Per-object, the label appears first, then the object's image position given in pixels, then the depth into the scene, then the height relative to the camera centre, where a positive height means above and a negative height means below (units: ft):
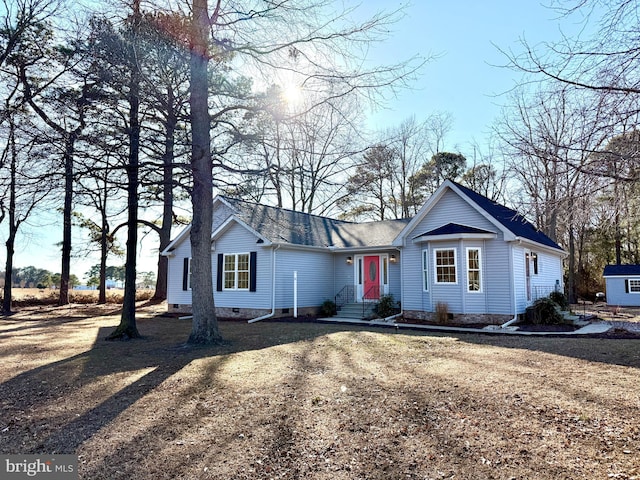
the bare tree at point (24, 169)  25.59 +7.38
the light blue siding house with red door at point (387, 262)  44.91 +2.11
